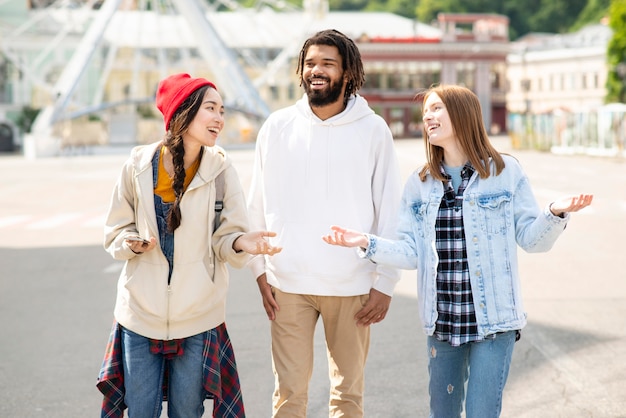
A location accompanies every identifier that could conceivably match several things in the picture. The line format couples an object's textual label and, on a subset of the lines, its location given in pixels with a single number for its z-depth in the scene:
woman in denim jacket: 3.88
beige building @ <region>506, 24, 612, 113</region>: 86.06
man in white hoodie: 4.27
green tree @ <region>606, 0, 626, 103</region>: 61.44
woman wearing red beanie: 3.99
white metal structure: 54.81
